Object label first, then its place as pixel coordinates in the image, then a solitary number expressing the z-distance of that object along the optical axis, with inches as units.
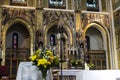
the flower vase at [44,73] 177.0
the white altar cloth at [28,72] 177.2
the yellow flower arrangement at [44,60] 179.0
